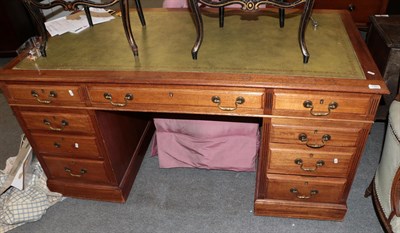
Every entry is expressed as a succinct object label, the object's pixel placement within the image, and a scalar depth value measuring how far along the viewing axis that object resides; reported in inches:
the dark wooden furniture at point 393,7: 125.8
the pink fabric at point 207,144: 75.0
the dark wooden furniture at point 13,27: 115.5
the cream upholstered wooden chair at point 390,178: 55.0
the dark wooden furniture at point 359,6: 114.2
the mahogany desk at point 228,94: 52.1
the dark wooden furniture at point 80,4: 55.9
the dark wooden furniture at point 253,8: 51.3
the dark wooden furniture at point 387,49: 71.5
